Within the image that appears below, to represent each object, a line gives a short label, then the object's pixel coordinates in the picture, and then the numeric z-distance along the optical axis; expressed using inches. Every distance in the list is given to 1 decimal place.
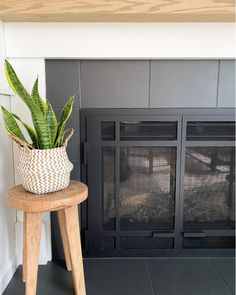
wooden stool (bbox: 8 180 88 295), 38.2
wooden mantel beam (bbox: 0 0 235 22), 42.5
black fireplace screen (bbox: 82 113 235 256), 54.2
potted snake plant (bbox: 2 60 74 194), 39.3
